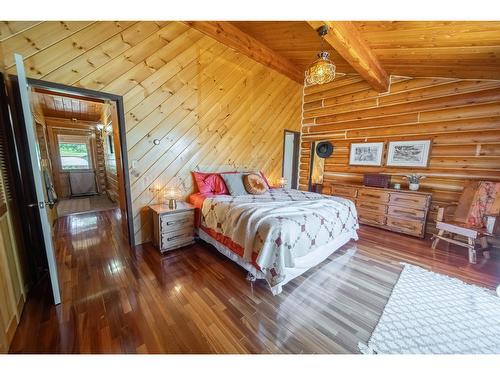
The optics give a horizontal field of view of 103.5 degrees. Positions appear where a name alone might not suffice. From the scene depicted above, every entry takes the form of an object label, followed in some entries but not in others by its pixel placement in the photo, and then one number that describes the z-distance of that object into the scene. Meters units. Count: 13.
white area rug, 1.41
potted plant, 3.48
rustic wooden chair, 2.59
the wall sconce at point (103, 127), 4.48
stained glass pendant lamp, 2.28
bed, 1.89
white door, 1.39
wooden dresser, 3.29
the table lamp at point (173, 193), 3.08
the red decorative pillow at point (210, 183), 3.19
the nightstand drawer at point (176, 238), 2.62
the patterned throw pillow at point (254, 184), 3.27
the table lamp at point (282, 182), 4.52
